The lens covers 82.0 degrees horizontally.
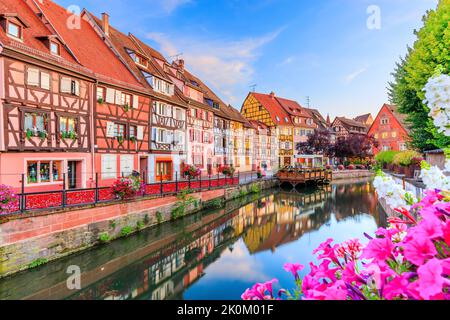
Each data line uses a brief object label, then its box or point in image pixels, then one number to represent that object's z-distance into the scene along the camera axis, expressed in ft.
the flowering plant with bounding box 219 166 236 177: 89.18
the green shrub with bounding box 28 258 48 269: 27.96
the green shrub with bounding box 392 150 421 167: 54.52
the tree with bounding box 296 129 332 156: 156.97
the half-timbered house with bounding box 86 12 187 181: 70.23
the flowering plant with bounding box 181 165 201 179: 67.62
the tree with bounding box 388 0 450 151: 35.88
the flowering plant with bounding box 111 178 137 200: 39.75
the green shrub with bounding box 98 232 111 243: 36.06
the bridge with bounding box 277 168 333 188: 110.92
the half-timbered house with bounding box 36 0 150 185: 54.54
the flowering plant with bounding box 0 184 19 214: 26.22
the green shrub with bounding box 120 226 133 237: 39.55
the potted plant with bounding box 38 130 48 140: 42.82
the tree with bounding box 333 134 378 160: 167.12
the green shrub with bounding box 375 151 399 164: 84.46
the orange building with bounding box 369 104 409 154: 164.25
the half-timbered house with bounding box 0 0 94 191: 38.79
